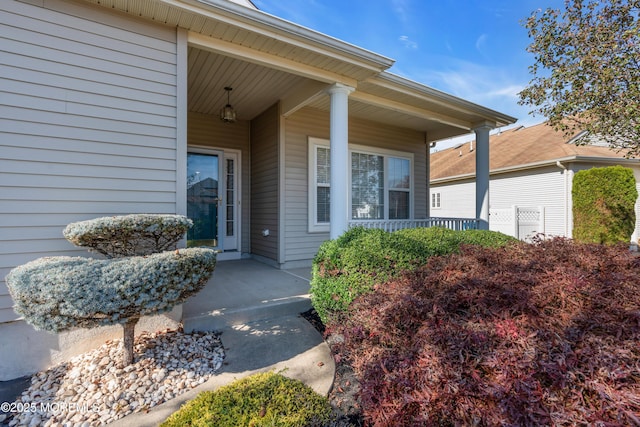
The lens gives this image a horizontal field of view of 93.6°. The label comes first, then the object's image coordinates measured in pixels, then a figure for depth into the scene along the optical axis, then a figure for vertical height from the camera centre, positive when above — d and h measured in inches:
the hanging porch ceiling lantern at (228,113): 201.8 +65.4
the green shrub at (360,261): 98.3 -17.4
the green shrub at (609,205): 290.5 +6.7
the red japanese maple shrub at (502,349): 34.7 -19.7
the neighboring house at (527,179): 346.6 +51.1
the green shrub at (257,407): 52.9 -36.9
